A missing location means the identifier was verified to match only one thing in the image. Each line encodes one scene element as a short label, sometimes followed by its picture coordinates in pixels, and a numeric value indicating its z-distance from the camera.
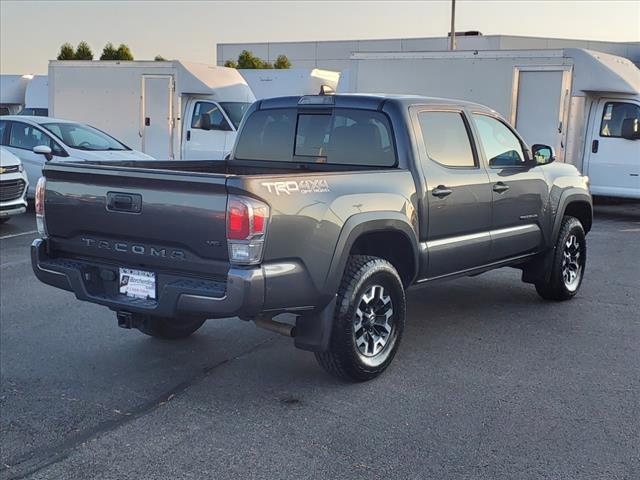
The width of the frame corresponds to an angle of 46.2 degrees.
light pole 33.94
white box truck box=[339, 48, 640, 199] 13.72
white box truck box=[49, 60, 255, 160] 16.52
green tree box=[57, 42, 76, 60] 39.00
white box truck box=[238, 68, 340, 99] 21.05
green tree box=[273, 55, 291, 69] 42.50
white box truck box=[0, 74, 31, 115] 25.41
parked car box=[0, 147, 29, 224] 10.69
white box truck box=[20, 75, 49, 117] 24.12
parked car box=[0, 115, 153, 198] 12.60
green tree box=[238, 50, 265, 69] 40.31
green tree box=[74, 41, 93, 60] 38.66
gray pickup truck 4.16
